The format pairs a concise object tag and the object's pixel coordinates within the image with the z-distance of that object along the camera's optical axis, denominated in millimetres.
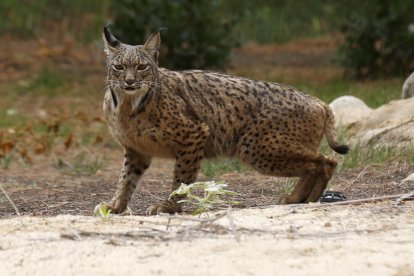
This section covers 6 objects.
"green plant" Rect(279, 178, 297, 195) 17031
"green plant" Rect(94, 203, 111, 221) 12391
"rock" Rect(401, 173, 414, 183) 16781
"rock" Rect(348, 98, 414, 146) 19650
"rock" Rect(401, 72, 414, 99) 21781
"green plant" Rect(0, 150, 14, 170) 22706
